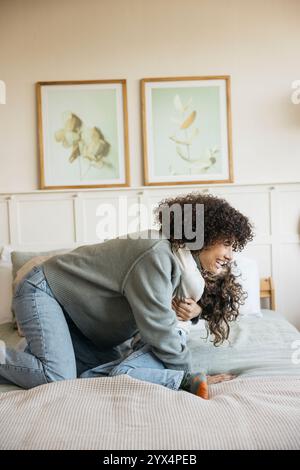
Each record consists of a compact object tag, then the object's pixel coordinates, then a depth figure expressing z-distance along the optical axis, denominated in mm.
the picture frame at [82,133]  3076
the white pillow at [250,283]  2699
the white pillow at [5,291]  2848
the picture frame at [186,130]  3084
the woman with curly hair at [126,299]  1529
